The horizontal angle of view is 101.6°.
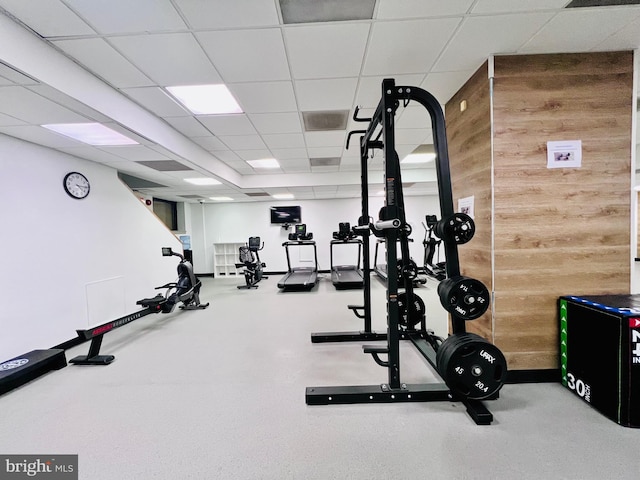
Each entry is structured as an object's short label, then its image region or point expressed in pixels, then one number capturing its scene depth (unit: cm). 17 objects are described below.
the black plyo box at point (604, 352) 184
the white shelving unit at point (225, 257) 976
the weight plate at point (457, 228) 197
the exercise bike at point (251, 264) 768
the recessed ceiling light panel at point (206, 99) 272
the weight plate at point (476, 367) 193
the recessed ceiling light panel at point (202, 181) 584
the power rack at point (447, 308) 193
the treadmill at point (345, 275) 649
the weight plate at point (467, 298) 194
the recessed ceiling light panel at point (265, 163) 538
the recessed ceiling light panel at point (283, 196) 849
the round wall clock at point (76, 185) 386
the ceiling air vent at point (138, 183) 620
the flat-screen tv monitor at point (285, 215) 966
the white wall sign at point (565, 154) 234
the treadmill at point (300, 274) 689
